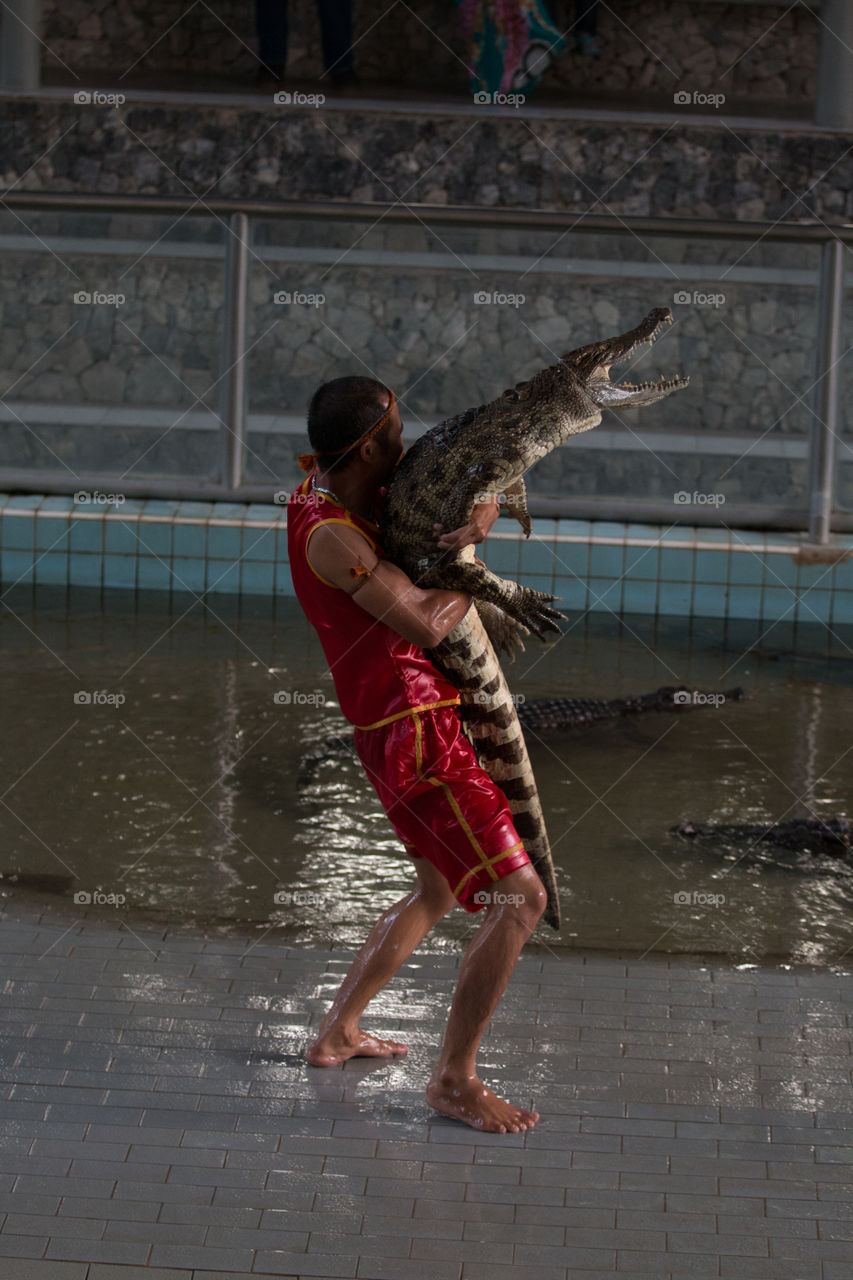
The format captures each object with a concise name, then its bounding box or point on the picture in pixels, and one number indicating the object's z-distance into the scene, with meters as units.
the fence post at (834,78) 24.76
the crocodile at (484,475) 6.57
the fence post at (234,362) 19.20
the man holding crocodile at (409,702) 6.30
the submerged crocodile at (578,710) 12.67
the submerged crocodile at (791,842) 10.45
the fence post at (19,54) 25.77
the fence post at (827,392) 18.78
